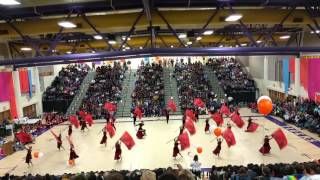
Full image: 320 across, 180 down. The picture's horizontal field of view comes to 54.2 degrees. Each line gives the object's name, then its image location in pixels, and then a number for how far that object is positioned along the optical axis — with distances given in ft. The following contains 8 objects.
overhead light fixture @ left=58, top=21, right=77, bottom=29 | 31.31
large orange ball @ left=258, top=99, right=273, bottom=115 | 46.93
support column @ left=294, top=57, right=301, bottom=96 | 84.43
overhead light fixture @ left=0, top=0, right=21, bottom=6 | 22.13
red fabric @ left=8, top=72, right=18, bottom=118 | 86.40
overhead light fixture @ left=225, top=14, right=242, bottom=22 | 31.17
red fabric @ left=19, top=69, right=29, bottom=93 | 95.86
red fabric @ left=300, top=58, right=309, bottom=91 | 79.89
